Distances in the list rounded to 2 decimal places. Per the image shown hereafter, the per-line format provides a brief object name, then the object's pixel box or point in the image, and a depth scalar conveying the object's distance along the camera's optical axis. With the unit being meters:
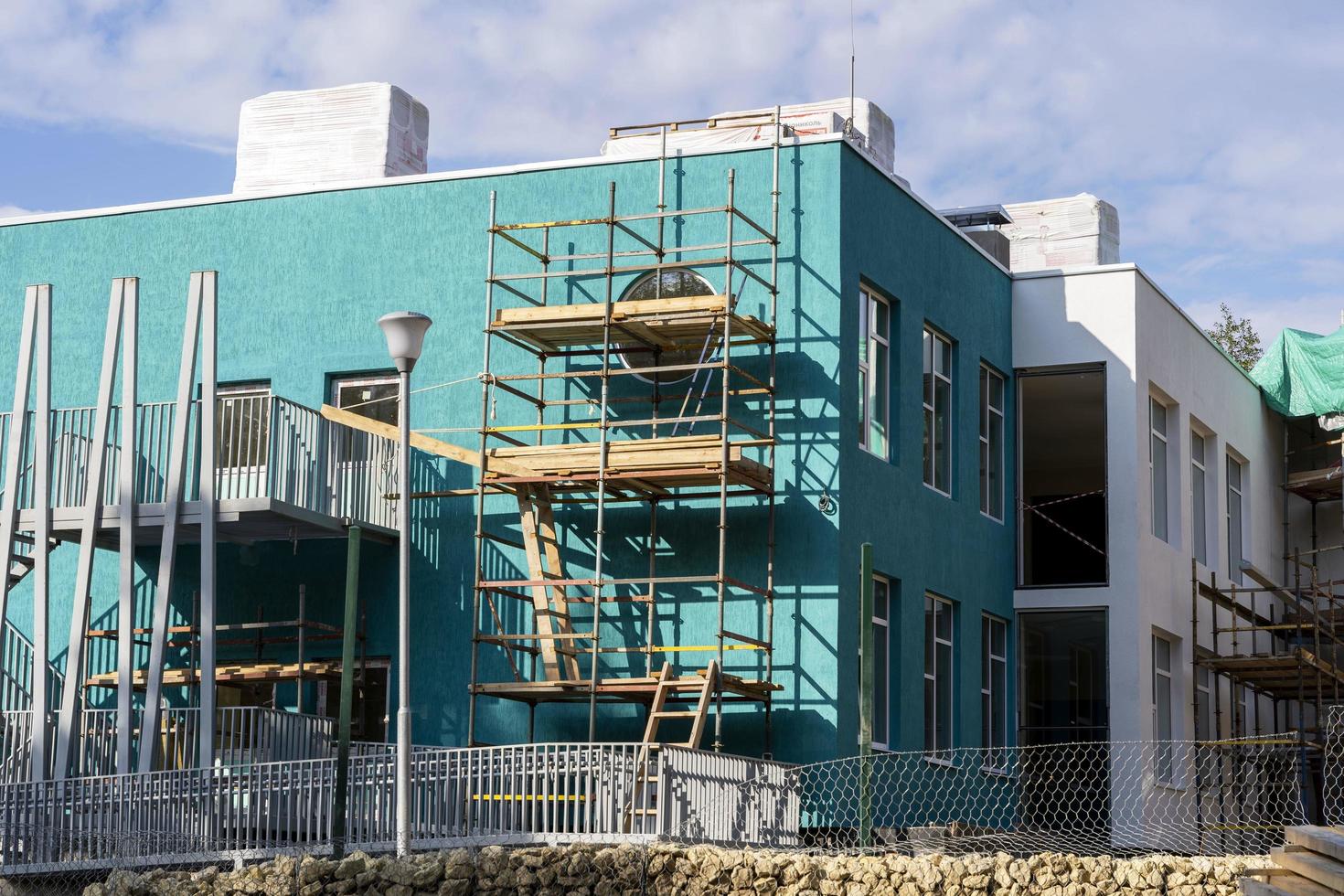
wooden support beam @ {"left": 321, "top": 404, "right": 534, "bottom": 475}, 23.22
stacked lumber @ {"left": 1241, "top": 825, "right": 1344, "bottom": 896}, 10.04
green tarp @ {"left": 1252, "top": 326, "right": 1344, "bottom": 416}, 34.81
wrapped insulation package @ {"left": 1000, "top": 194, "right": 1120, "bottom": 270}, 32.69
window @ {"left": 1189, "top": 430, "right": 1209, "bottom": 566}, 31.64
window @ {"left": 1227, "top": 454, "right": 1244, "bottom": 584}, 33.62
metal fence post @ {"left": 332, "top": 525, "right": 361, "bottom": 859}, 18.92
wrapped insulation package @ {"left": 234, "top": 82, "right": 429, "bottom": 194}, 27.11
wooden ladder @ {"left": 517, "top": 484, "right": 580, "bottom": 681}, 22.22
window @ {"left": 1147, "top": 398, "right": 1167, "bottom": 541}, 29.62
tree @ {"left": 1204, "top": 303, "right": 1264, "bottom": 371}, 53.94
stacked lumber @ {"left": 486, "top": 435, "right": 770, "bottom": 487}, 21.55
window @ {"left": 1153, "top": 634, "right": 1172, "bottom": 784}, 28.42
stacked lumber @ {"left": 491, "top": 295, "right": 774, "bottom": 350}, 21.98
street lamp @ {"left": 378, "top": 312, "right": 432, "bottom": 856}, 17.67
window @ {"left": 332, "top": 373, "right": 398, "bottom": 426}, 24.83
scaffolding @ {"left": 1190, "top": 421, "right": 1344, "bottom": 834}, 29.69
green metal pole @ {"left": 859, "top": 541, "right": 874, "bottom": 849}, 16.64
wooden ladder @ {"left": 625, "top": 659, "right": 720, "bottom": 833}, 18.88
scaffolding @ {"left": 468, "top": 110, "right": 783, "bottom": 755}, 21.81
